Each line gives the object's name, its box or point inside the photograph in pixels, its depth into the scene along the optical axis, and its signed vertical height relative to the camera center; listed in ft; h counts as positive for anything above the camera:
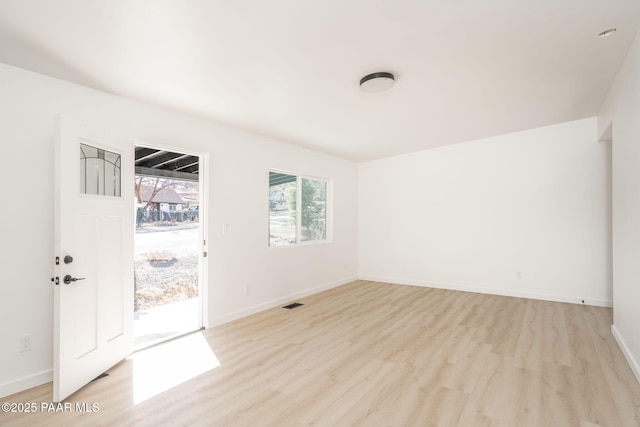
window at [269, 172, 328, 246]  15.52 +0.35
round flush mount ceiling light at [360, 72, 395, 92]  8.44 +3.95
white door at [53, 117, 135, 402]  7.23 -1.08
